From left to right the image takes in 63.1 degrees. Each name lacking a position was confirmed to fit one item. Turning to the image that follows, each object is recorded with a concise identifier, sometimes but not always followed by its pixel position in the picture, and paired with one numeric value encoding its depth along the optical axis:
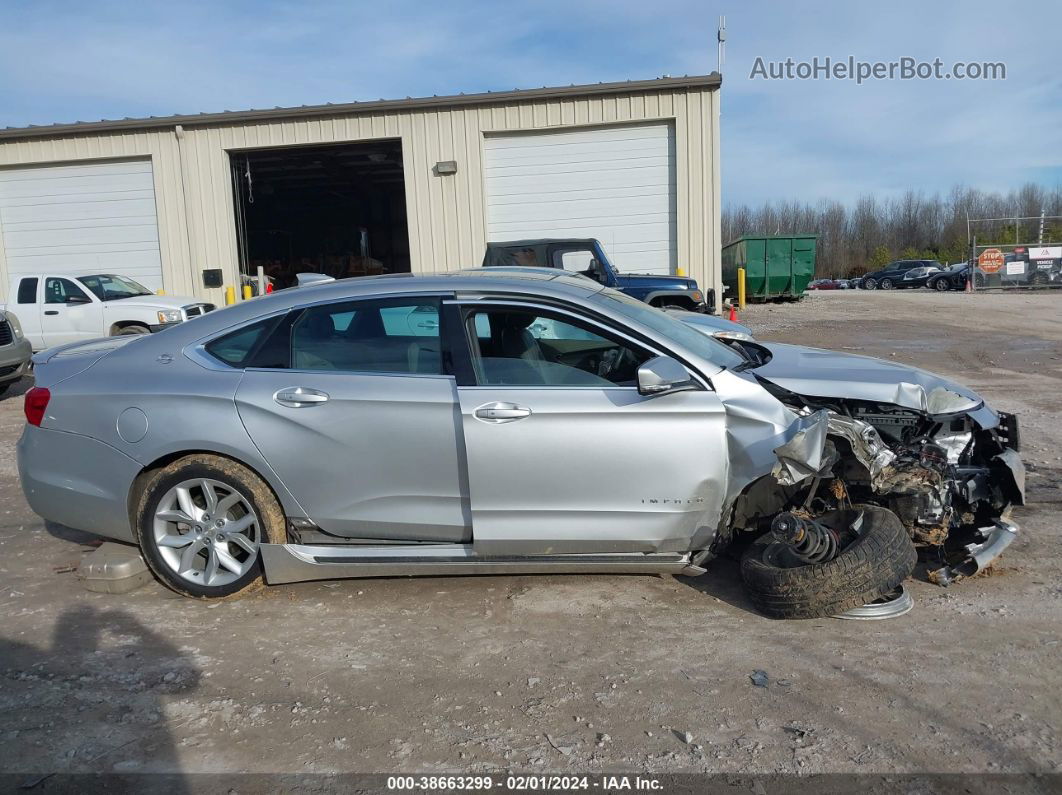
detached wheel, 3.93
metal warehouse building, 18.30
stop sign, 30.34
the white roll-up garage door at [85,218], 19.88
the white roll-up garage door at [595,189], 18.42
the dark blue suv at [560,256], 12.08
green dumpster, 27.48
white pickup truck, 14.16
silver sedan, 4.10
